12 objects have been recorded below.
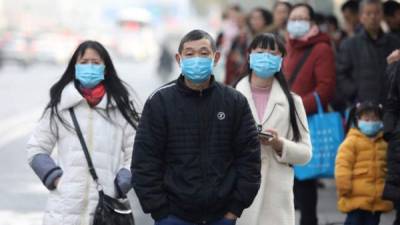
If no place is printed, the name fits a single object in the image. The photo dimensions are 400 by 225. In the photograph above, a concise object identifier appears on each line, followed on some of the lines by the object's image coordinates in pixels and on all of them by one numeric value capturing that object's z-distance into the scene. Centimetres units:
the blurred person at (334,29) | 2627
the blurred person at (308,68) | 1687
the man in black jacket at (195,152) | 1036
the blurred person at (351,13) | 2351
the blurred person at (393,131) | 1413
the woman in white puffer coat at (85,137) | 1226
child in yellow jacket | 1505
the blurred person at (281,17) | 2190
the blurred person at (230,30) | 3088
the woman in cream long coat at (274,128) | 1242
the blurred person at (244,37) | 2410
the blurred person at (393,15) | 2034
